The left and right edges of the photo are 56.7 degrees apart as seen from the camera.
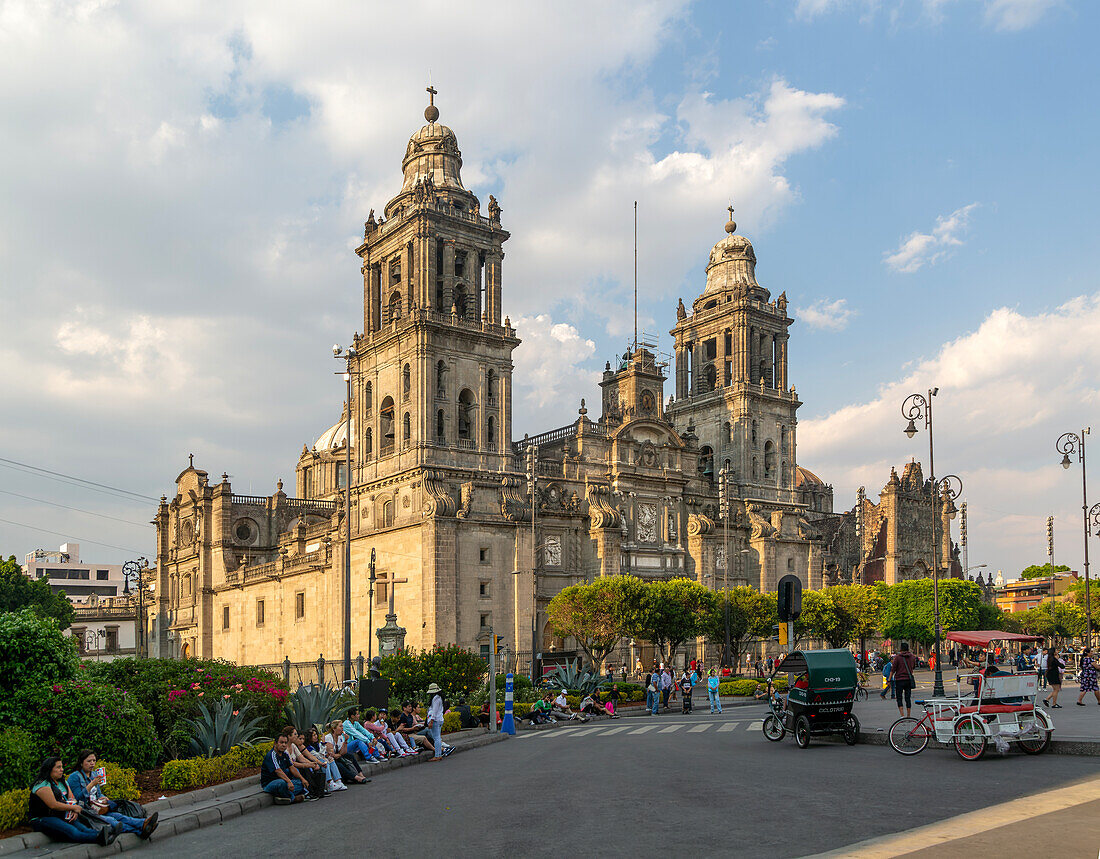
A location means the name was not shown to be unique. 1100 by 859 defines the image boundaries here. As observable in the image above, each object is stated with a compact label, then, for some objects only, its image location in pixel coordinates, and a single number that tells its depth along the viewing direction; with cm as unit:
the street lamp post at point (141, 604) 7866
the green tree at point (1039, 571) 17550
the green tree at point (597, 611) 5466
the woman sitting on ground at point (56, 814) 1337
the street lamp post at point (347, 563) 3312
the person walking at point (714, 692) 3756
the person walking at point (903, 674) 2493
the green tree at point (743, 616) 6010
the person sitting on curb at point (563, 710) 3641
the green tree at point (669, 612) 5500
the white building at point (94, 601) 9756
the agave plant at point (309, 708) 2338
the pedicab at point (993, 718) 1825
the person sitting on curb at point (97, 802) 1399
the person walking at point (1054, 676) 2914
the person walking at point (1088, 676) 3275
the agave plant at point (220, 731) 1991
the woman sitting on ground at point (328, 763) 1841
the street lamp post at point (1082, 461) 4381
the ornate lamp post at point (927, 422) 3799
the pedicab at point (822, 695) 2150
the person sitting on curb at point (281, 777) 1703
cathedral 5928
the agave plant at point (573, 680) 4238
